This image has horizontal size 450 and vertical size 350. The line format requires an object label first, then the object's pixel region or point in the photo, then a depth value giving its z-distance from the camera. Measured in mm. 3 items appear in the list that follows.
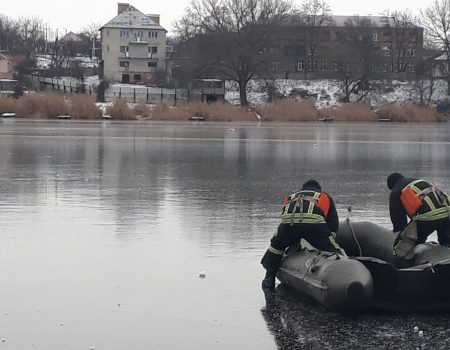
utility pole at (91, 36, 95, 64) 152288
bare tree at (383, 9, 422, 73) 124250
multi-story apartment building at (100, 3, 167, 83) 129375
